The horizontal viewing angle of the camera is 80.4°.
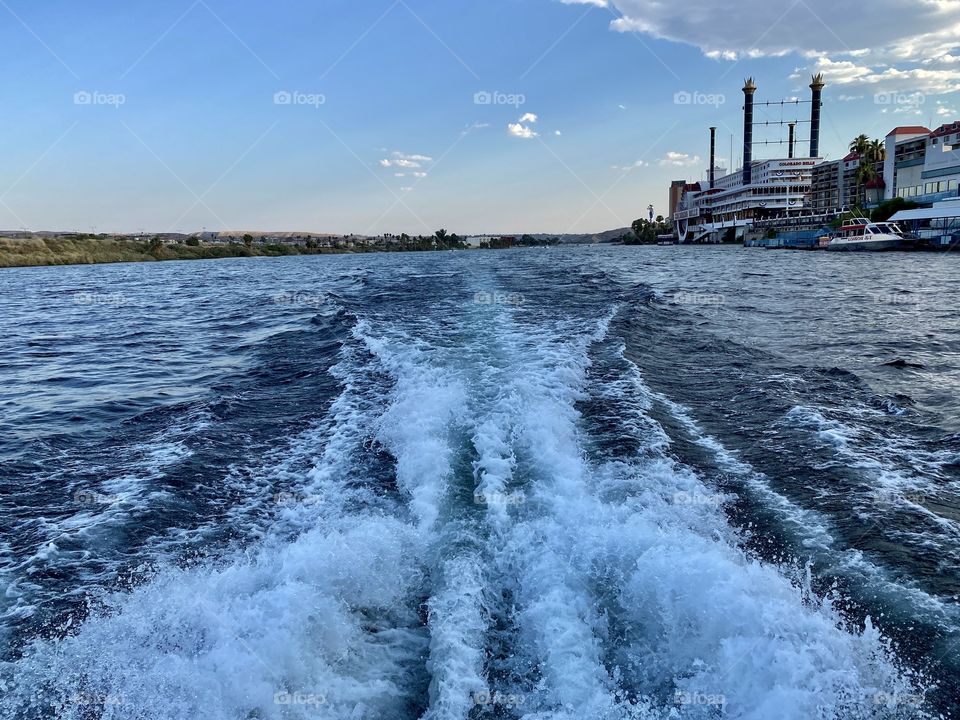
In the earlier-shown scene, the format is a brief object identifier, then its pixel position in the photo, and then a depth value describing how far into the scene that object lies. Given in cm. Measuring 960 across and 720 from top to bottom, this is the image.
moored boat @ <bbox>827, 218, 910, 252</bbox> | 6278
